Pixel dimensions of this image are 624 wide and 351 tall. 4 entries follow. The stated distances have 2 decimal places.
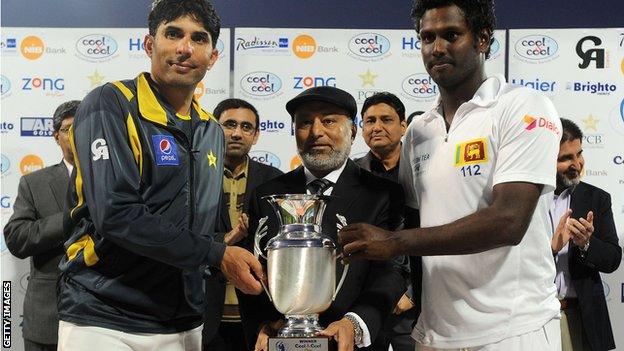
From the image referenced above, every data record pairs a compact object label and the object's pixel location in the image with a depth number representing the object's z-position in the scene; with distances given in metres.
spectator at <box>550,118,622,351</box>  4.89
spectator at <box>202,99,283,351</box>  4.33
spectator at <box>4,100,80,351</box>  4.97
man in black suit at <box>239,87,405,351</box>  2.67
